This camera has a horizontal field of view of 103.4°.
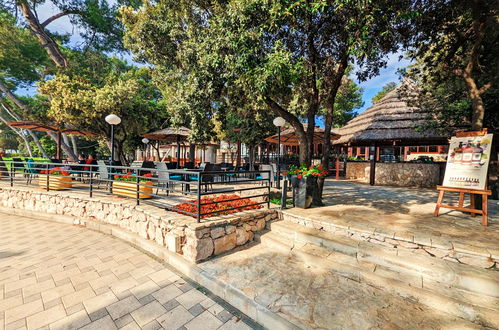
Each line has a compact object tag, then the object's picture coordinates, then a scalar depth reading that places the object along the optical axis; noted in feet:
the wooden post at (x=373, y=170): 32.96
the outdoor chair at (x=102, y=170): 20.64
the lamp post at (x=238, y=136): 43.83
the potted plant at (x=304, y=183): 15.90
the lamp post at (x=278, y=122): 21.04
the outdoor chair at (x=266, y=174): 24.16
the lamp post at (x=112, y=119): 21.63
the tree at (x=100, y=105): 30.19
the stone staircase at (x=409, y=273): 7.36
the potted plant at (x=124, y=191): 17.74
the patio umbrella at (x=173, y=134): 27.43
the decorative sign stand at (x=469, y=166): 12.53
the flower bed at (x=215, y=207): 12.93
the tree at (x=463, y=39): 15.31
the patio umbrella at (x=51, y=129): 28.29
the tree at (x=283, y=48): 13.24
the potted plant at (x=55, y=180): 21.44
